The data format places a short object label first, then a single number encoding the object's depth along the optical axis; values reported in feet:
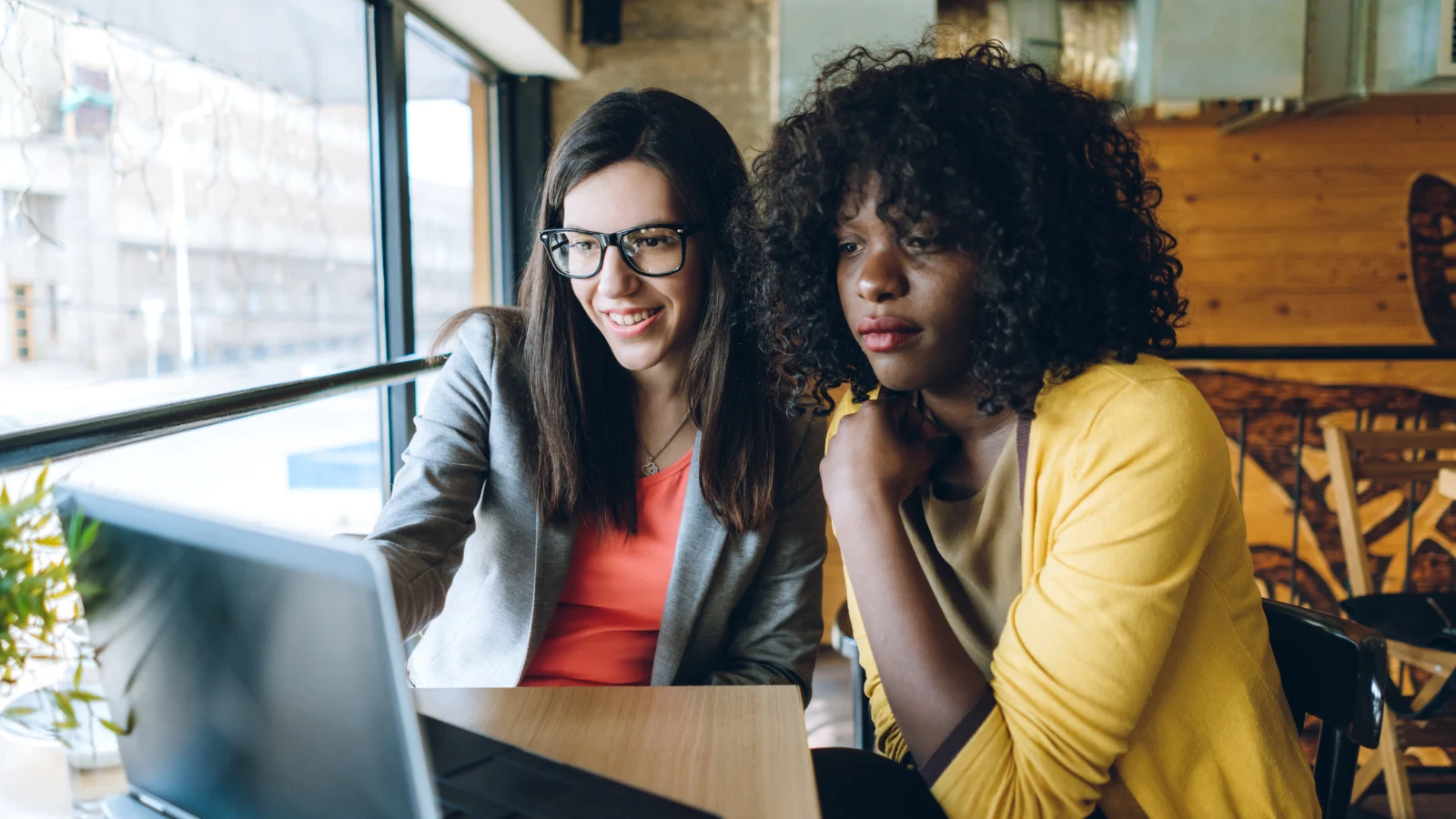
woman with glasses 3.85
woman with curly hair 2.70
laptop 1.55
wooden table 2.25
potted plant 1.58
